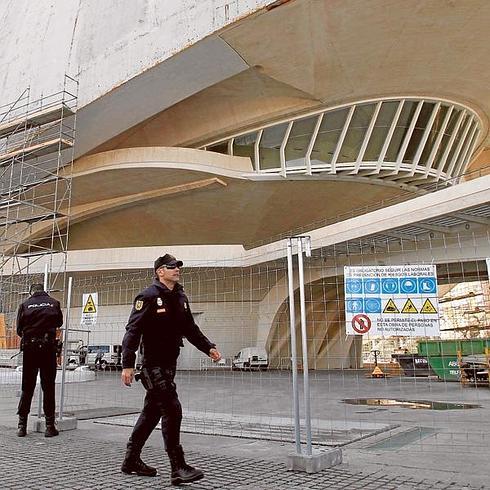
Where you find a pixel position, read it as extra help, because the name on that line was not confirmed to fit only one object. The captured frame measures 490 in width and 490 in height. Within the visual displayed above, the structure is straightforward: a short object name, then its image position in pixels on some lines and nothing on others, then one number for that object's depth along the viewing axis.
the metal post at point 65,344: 7.04
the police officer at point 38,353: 6.46
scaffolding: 16.08
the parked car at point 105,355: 14.85
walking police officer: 4.12
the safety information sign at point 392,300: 5.46
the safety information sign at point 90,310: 8.43
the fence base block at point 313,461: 4.38
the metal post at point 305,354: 4.54
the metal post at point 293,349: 4.62
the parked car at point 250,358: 16.48
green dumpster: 17.17
